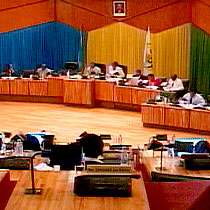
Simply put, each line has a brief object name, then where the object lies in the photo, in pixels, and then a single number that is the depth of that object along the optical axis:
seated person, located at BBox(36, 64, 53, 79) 15.23
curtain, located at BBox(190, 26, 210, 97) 14.93
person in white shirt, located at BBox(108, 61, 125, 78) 15.00
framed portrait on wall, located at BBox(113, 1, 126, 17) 16.08
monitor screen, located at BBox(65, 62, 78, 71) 15.70
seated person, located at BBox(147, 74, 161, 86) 13.43
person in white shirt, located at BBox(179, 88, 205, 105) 11.52
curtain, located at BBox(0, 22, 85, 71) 17.28
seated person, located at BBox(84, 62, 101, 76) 14.90
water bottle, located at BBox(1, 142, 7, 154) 6.97
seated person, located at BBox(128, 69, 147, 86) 13.68
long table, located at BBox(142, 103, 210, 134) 10.67
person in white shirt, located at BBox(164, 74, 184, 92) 13.14
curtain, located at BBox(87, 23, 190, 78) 16.02
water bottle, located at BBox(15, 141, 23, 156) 6.78
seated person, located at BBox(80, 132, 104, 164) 5.55
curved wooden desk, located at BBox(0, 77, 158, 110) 13.38
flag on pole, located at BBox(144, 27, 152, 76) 15.76
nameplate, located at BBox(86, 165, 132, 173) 3.25
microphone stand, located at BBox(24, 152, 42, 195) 3.24
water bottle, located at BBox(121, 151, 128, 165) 5.55
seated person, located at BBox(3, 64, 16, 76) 15.52
